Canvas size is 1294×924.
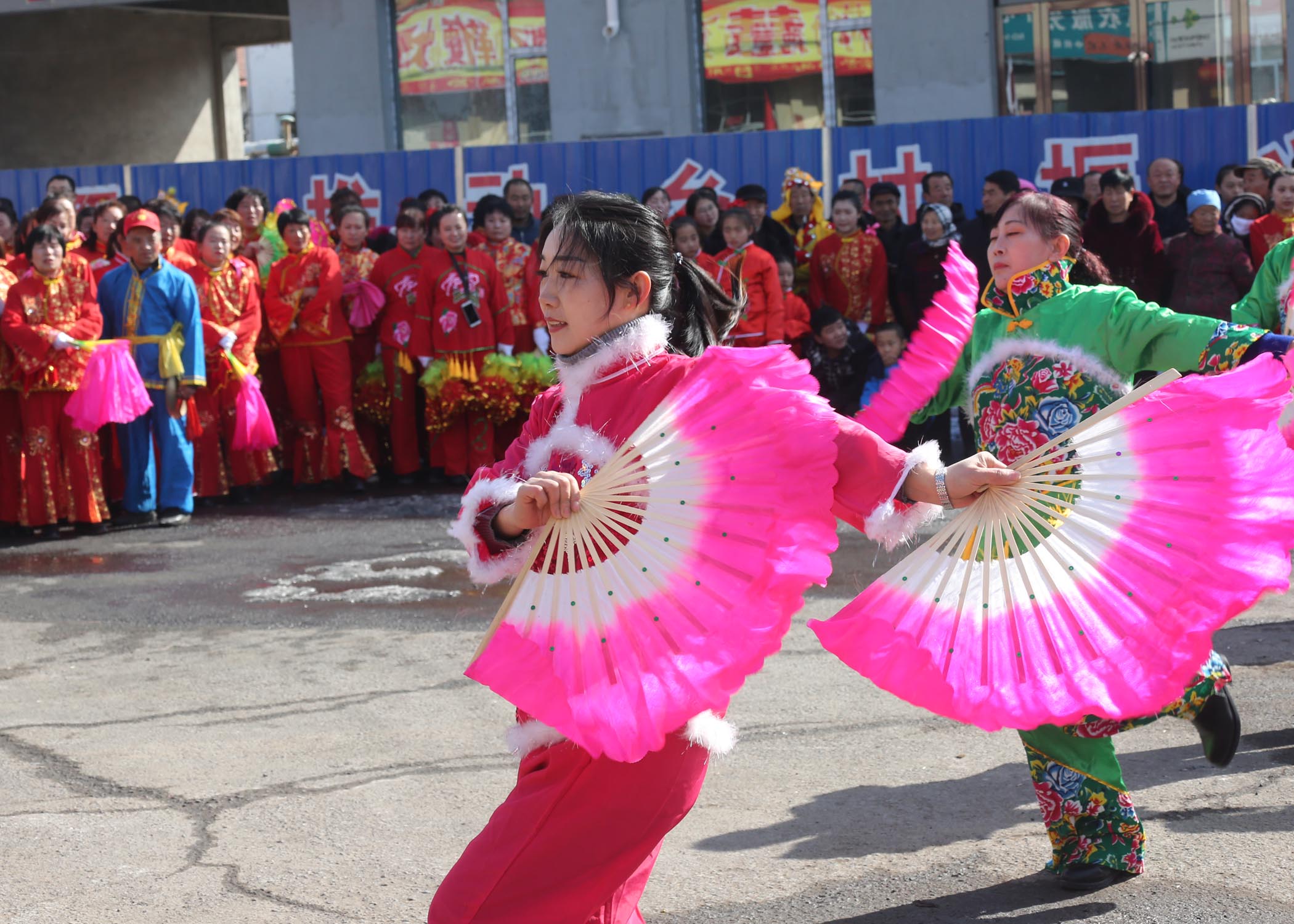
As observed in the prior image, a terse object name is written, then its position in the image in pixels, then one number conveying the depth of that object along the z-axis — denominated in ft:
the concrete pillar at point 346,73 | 52.13
